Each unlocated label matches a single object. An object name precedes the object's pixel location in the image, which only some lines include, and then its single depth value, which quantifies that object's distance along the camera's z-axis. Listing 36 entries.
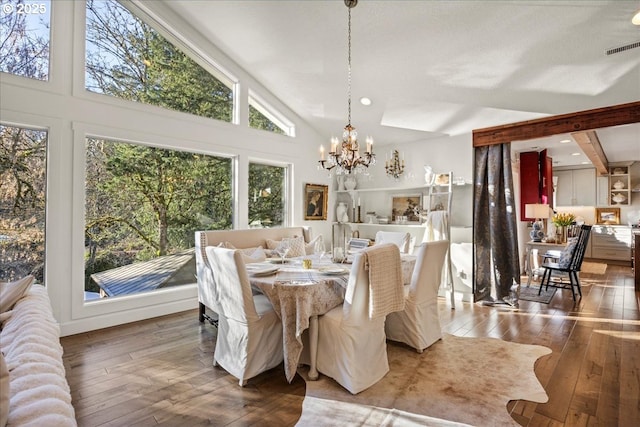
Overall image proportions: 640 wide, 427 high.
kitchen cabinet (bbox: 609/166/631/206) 7.81
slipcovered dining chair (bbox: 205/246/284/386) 2.38
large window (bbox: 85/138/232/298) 3.66
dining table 2.32
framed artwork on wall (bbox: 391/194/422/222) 5.40
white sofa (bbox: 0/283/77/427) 0.94
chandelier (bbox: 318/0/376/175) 3.04
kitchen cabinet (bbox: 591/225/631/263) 7.52
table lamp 5.52
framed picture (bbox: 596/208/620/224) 8.00
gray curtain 4.46
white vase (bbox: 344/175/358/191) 6.08
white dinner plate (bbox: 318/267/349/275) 2.65
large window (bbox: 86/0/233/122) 3.65
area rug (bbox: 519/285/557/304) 4.76
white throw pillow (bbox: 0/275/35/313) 1.90
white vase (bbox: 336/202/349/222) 6.11
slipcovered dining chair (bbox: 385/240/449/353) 2.95
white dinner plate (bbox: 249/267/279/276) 2.62
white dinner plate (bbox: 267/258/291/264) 3.30
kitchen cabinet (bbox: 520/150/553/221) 6.40
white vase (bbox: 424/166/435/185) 5.00
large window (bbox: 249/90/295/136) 5.07
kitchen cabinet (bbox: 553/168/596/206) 8.17
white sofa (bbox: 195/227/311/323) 3.11
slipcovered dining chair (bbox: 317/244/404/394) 2.29
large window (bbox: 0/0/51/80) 3.13
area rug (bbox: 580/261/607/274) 6.77
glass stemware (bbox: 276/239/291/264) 3.74
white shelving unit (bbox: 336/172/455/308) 4.52
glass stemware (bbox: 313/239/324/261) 4.46
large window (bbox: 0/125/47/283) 3.14
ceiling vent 2.79
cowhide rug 2.02
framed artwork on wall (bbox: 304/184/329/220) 5.78
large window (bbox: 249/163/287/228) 5.10
